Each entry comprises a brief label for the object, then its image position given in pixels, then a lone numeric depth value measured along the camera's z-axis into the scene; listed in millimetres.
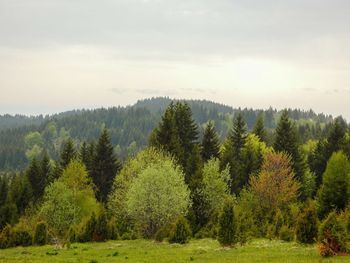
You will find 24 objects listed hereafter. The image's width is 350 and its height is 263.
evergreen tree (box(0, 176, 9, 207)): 102688
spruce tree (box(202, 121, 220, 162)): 77875
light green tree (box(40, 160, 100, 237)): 55188
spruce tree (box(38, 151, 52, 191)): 92750
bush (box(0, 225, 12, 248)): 47344
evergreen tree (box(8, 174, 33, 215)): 91250
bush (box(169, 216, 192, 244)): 43625
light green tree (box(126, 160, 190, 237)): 51156
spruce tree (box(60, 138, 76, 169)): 86500
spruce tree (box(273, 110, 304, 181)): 74812
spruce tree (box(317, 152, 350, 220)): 55469
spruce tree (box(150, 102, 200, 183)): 72000
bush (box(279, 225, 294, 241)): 43344
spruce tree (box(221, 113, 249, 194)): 74000
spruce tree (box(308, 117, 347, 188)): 77438
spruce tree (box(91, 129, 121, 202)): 81938
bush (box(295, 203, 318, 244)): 34625
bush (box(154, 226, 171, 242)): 46188
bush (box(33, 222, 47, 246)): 46438
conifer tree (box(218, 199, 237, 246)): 37250
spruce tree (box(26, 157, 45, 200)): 92562
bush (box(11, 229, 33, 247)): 47375
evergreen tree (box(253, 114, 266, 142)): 90188
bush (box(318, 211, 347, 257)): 27766
